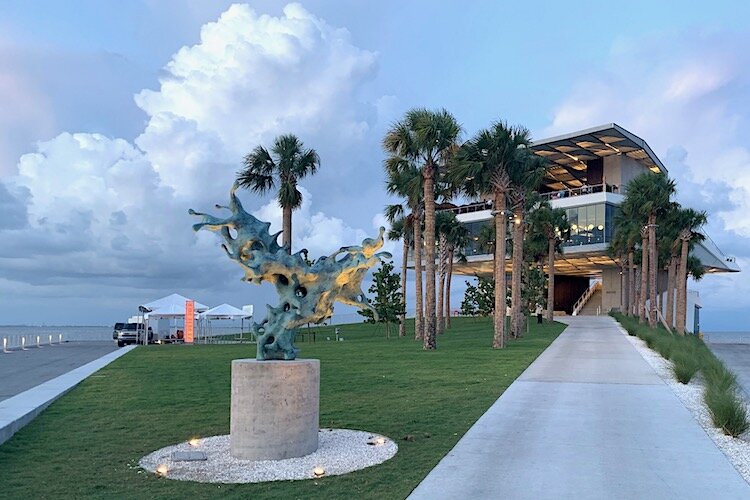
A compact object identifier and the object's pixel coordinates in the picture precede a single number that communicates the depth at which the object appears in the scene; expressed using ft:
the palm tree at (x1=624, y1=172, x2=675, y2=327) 120.67
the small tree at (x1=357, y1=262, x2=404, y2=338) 111.34
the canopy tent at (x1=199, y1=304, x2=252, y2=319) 120.35
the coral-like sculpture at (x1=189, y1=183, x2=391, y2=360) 28.41
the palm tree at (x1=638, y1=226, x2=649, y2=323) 128.77
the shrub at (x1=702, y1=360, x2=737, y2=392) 38.68
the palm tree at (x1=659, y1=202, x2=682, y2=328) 128.50
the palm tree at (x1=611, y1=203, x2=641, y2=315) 138.31
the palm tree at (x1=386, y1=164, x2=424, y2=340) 95.64
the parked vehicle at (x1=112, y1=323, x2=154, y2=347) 117.50
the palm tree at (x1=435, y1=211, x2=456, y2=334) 126.82
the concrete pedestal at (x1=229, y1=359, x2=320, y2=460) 25.66
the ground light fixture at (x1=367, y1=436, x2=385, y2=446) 28.02
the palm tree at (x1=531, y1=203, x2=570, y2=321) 144.66
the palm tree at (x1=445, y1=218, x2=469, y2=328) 136.15
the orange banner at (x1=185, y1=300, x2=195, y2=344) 115.65
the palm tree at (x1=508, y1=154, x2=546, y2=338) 87.91
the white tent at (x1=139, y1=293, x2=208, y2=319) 119.03
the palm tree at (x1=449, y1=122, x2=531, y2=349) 84.38
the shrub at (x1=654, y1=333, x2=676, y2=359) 66.98
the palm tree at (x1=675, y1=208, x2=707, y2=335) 131.44
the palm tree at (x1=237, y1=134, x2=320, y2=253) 100.89
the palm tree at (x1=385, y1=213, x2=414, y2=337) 118.87
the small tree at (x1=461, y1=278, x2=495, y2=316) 145.36
